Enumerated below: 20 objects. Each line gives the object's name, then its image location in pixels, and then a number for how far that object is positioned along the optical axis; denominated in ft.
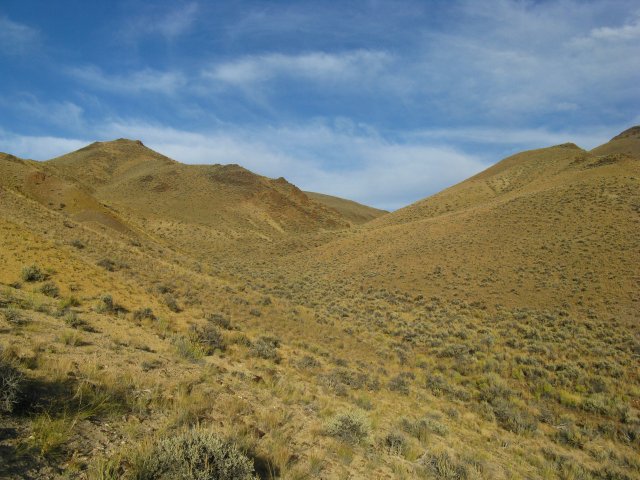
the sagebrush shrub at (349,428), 20.15
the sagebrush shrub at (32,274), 34.83
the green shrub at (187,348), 27.58
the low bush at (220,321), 41.83
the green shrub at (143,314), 34.62
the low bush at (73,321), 26.73
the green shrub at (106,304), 33.04
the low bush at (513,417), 31.99
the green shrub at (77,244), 56.64
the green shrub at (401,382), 36.60
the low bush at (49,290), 33.22
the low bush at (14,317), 22.86
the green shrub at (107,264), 49.65
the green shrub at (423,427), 25.29
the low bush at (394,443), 20.83
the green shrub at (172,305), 42.20
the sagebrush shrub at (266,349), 35.60
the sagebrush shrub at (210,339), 32.53
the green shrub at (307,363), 36.14
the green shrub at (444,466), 18.28
